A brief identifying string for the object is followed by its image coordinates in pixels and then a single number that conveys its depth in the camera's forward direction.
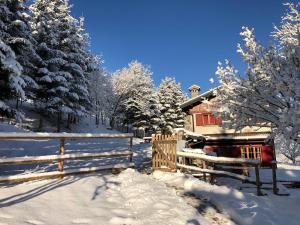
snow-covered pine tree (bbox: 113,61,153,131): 37.20
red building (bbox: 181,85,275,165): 20.21
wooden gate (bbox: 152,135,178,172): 9.54
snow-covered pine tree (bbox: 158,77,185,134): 39.38
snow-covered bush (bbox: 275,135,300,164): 30.52
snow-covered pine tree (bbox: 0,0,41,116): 11.16
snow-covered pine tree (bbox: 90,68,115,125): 39.53
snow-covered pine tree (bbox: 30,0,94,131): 21.43
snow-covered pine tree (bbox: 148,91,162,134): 37.45
